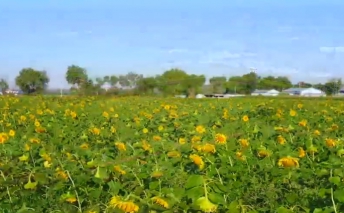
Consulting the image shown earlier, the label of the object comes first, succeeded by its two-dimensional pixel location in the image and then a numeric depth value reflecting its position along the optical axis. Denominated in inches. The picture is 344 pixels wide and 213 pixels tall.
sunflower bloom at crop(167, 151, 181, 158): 121.9
